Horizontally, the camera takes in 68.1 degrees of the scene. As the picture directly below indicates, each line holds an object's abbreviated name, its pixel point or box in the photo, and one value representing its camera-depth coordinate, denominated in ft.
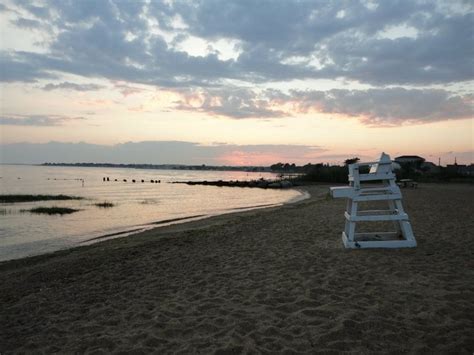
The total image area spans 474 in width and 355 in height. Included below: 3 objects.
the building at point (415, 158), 258.57
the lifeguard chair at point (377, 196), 24.32
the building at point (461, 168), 219.57
